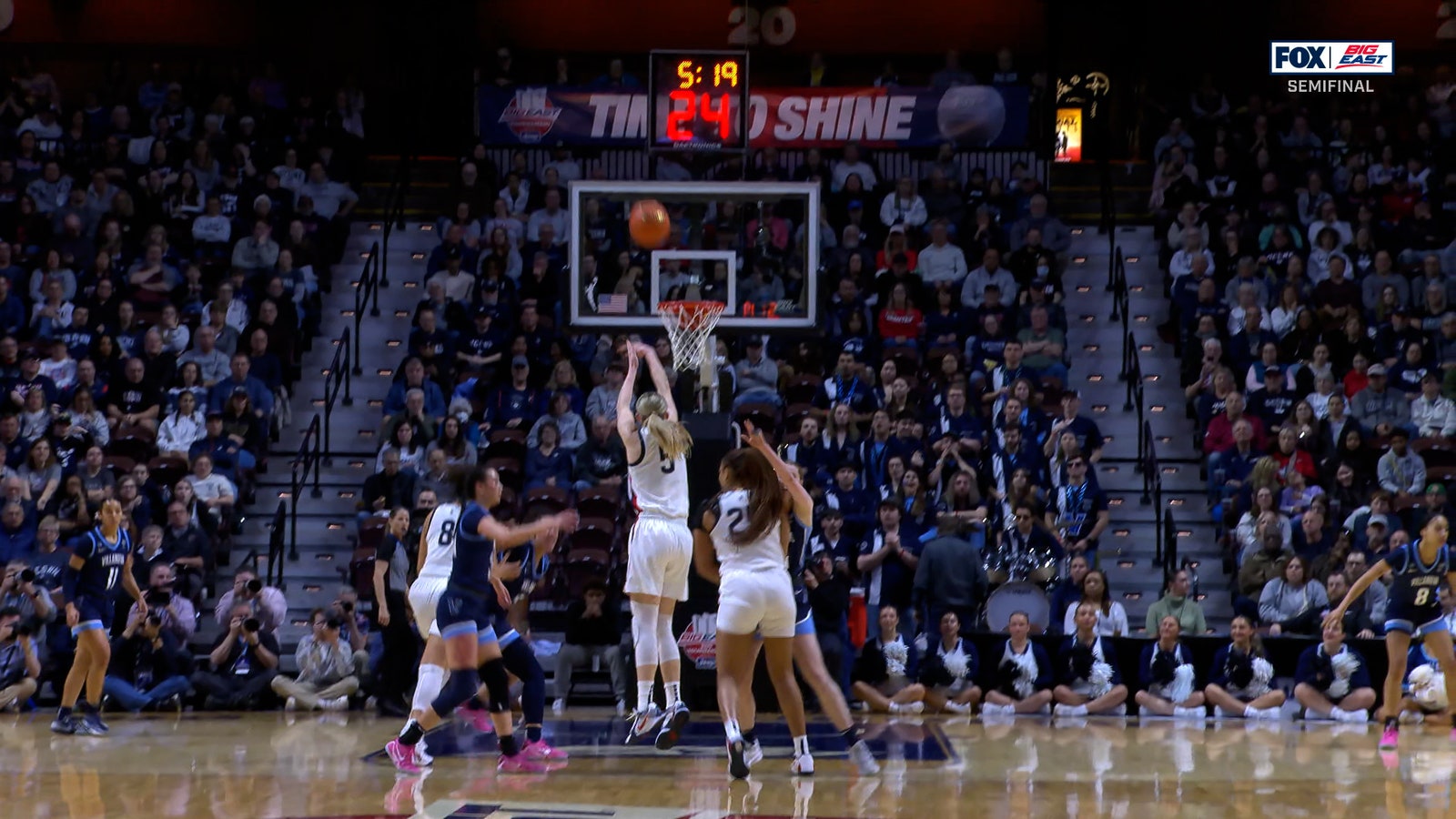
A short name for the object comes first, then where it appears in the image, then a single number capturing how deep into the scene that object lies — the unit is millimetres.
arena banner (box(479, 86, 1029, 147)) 22953
